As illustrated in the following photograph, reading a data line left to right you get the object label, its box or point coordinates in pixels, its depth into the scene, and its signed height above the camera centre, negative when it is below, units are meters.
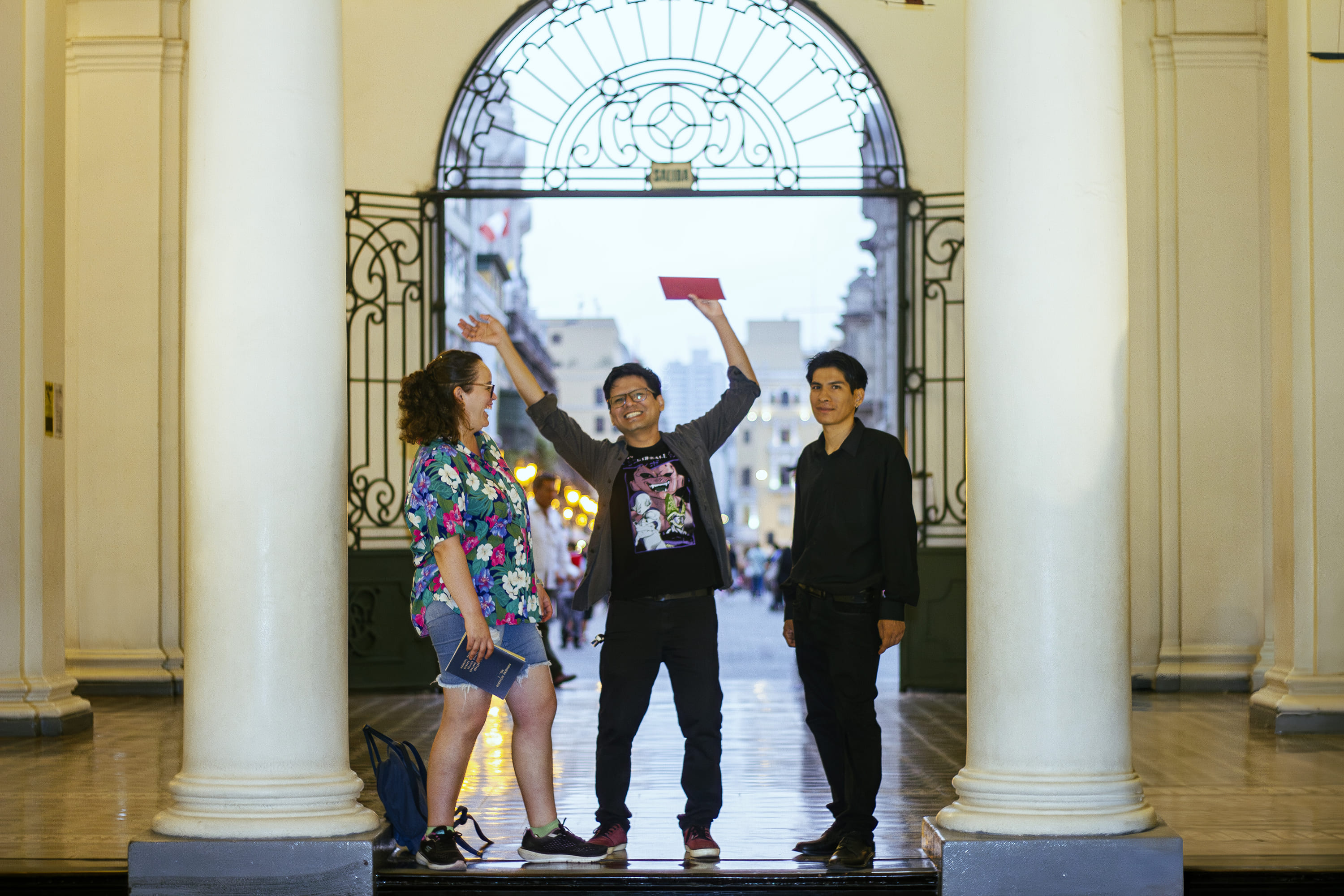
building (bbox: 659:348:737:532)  112.25 +8.46
